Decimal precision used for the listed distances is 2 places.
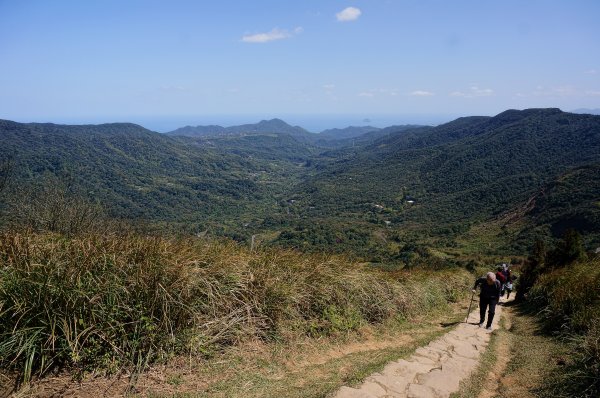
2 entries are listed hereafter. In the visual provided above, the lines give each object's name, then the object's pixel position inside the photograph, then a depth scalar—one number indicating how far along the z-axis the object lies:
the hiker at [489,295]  7.79
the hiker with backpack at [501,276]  11.39
